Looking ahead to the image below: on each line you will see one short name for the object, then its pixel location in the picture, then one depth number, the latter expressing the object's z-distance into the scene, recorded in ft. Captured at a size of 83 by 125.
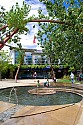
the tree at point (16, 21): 12.48
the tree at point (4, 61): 74.03
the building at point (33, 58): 92.93
